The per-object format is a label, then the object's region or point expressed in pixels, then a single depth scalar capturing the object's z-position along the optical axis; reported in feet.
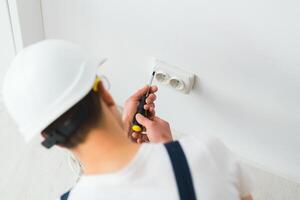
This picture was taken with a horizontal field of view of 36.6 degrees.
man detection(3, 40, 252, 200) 2.37
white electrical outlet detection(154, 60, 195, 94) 4.68
